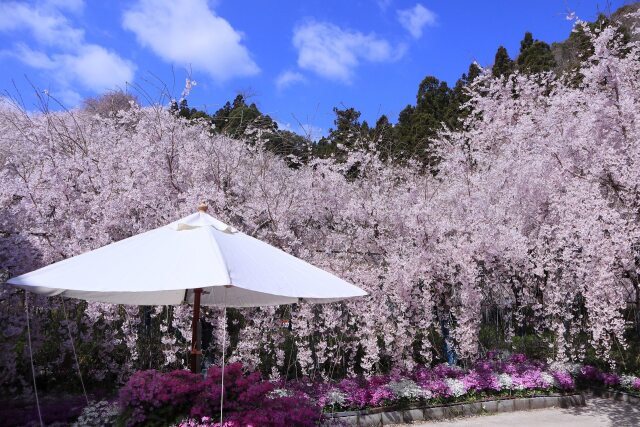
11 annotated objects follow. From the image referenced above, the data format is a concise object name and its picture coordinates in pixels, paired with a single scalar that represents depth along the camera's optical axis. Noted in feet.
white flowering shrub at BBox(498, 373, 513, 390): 25.72
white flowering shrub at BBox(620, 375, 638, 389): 27.04
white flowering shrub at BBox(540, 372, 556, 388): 26.63
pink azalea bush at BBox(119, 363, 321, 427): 13.24
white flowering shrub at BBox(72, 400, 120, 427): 17.74
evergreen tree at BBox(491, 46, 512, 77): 90.19
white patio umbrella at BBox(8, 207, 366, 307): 11.50
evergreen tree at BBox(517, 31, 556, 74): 79.41
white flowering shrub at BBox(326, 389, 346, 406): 21.83
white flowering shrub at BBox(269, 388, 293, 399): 21.09
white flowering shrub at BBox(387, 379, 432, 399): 23.25
